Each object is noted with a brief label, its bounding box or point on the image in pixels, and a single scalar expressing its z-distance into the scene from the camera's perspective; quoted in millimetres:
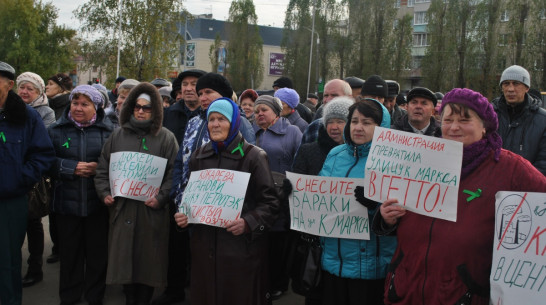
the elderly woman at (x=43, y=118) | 5406
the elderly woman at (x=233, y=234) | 3629
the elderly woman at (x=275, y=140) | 4949
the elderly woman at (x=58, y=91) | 6574
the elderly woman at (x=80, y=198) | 4574
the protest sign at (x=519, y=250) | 2322
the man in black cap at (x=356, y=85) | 6660
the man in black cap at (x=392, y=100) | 5957
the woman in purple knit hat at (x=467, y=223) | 2539
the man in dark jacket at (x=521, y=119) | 5059
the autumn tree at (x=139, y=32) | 24484
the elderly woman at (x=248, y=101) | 6455
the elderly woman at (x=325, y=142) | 3850
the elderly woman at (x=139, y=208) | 4461
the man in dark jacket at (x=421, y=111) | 4902
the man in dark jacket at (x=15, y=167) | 4109
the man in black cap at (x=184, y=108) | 5125
